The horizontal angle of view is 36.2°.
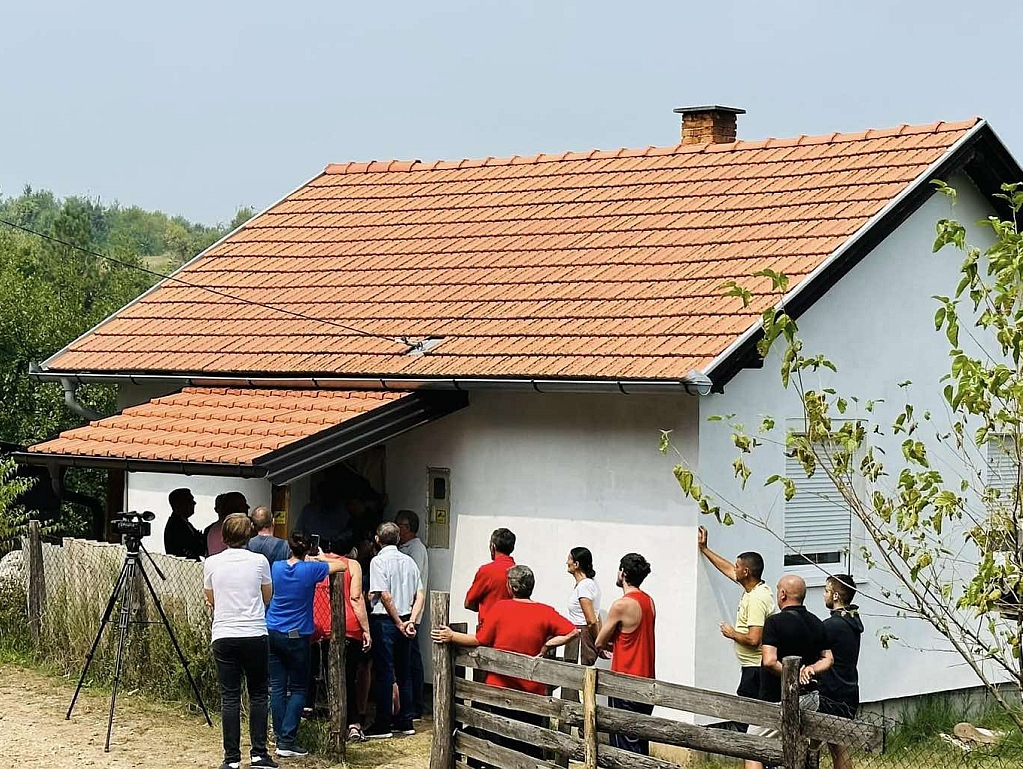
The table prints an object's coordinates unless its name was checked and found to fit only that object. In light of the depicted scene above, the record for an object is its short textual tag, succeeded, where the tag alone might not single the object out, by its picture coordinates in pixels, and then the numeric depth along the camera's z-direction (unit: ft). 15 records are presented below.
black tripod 41.57
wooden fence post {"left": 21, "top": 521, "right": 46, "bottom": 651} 50.03
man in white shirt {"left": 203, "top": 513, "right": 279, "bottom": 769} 35.70
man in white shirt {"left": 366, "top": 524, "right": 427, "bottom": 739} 41.78
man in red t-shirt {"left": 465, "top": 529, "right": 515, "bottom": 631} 39.60
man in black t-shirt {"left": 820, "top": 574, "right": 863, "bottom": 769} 34.32
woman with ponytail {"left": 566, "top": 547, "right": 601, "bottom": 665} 38.52
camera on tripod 41.01
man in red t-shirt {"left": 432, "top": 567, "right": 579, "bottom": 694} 35.58
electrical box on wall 47.16
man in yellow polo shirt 36.29
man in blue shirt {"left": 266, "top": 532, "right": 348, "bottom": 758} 38.29
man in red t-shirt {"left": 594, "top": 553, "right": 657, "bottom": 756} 35.42
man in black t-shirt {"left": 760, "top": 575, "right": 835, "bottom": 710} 33.32
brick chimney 58.29
